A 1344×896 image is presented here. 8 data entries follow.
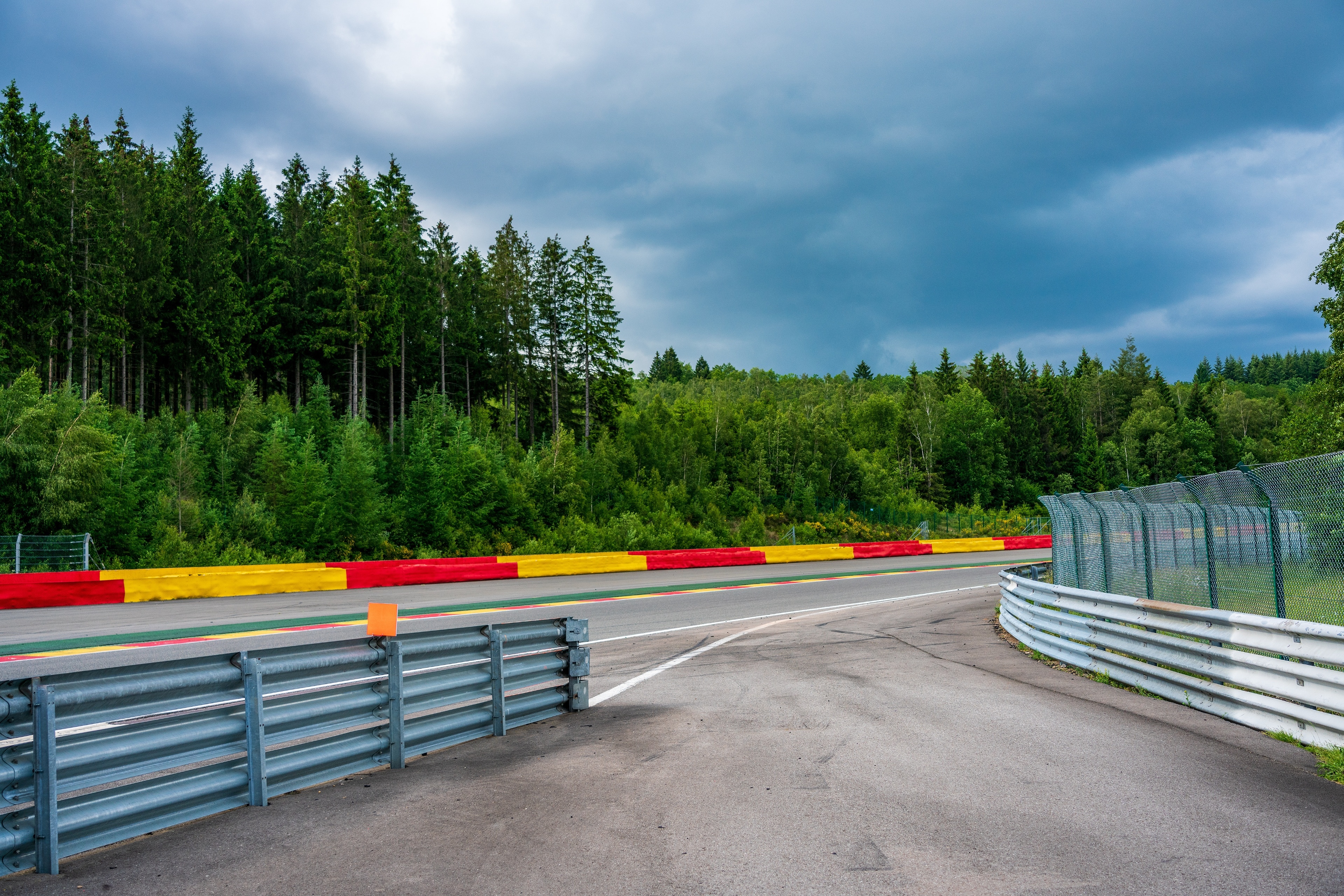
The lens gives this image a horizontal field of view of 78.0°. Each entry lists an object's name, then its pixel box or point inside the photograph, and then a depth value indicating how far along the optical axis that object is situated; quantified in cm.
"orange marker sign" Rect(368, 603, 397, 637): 616
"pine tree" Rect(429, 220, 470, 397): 6525
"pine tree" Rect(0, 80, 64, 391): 4084
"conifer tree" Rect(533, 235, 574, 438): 6312
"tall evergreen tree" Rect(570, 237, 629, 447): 6303
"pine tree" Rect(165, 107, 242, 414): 4981
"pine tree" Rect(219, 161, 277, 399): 5584
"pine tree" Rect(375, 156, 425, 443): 5628
